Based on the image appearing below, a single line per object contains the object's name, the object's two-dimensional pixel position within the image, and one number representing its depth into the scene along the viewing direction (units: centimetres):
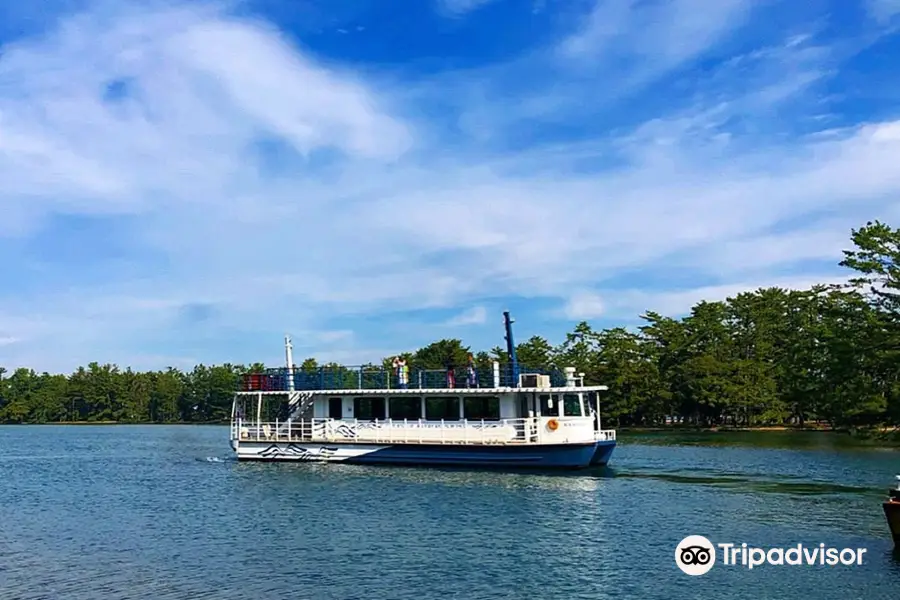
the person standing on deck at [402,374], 4059
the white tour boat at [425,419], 3681
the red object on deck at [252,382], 4456
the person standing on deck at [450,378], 3950
